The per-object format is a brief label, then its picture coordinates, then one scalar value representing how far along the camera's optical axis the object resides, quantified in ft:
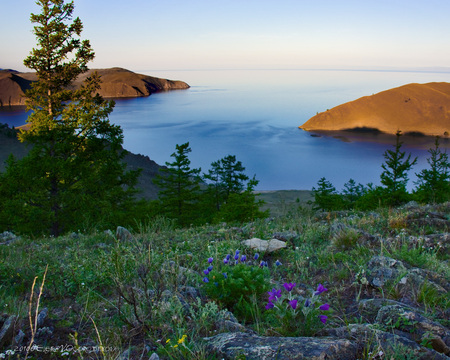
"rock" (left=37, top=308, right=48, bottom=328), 7.98
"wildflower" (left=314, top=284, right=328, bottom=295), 7.41
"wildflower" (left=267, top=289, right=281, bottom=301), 7.58
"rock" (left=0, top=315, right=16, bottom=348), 7.06
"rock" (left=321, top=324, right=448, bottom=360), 6.12
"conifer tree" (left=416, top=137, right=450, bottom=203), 69.15
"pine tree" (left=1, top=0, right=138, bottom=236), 58.03
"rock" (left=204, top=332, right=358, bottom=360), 6.01
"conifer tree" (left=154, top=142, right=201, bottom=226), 89.86
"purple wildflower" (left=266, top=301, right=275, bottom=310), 7.42
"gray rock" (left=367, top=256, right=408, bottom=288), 10.64
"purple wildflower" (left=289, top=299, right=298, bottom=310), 7.07
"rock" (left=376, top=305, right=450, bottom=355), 6.82
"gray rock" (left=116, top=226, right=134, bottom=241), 20.29
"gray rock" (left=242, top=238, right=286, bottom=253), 15.50
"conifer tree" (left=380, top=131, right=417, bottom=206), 64.34
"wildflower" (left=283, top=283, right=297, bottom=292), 7.36
